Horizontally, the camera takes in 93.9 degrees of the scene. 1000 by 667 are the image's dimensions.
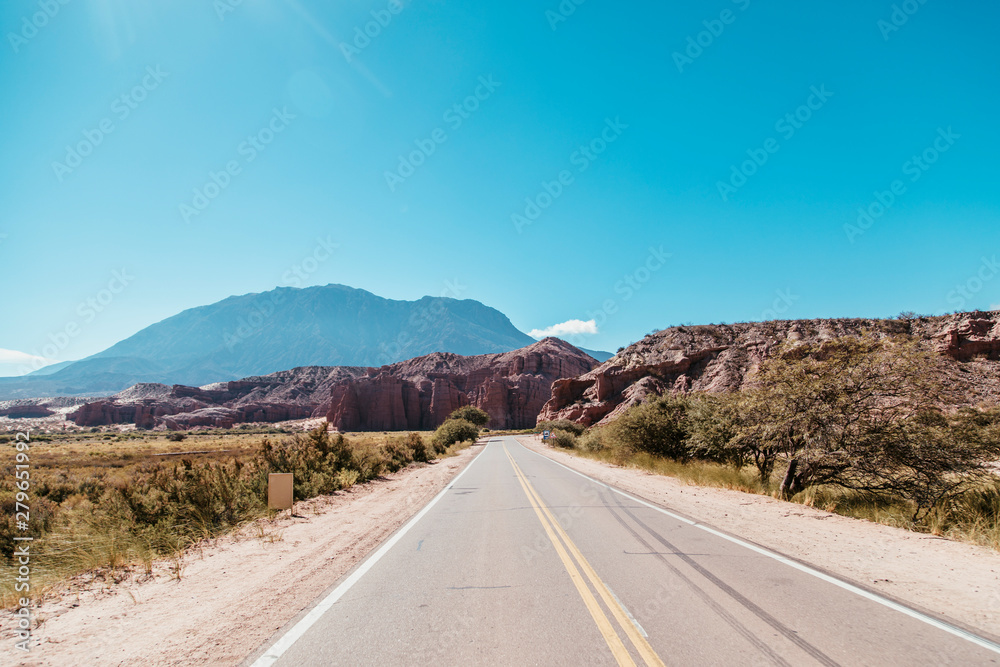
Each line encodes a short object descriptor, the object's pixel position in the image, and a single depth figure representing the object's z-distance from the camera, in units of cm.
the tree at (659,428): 2231
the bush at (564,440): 4566
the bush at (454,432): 4809
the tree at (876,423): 1020
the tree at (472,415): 8531
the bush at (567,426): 5855
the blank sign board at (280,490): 1116
